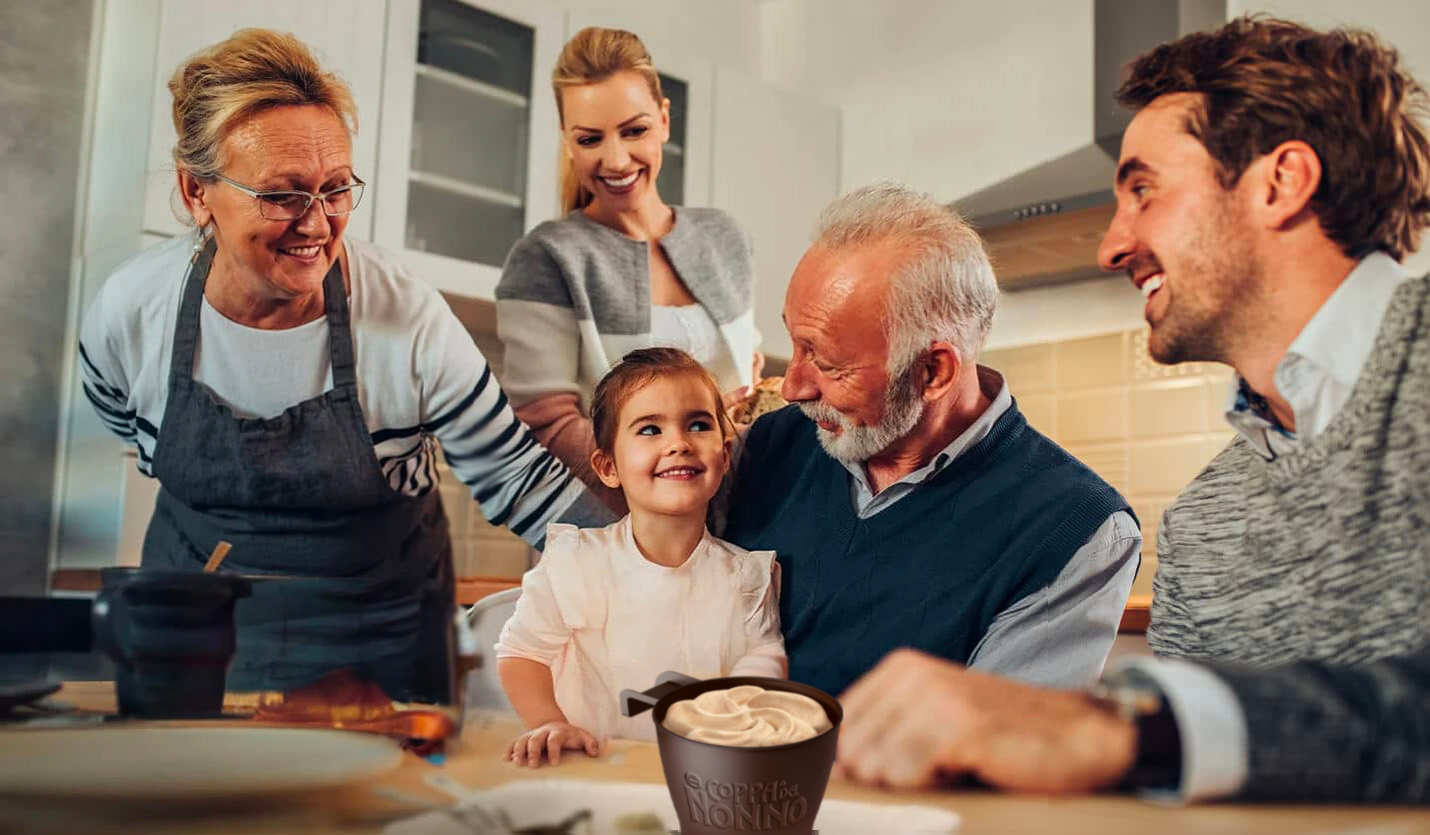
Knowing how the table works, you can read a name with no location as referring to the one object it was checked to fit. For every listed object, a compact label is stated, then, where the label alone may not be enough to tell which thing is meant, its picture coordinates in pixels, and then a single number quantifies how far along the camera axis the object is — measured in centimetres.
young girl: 107
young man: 83
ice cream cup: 87
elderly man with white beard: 104
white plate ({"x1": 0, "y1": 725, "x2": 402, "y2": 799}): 101
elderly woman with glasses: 109
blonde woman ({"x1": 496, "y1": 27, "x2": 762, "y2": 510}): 118
